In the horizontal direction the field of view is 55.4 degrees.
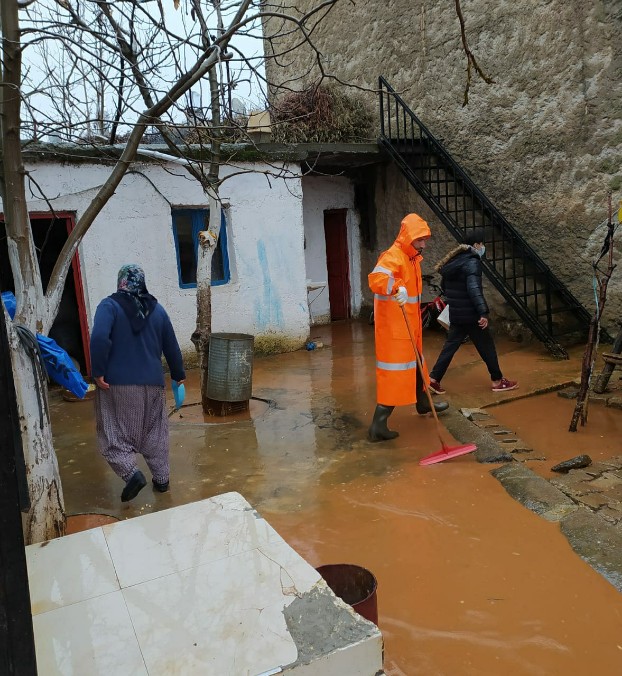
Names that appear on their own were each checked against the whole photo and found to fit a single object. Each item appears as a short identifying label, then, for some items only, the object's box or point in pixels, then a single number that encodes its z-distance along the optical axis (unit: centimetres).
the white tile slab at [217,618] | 168
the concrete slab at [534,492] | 376
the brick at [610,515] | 360
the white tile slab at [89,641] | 168
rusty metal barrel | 264
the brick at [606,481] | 412
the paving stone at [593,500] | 385
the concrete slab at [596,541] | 310
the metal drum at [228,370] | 620
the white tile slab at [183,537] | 220
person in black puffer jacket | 626
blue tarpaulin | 362
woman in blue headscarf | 415
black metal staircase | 811
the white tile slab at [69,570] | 204
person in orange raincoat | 498
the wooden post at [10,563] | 101
